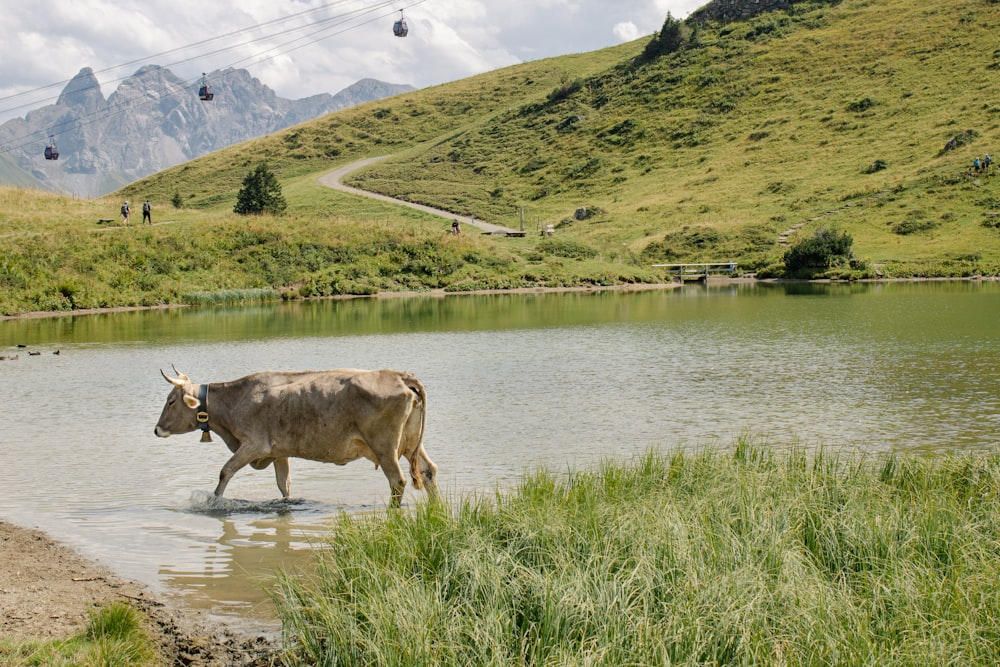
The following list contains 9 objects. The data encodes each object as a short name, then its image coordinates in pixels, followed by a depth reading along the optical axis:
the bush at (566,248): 73.94
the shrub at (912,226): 73.75
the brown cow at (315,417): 12.27
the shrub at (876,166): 90.31
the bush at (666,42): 152.12
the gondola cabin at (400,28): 73.44
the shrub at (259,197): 84.94
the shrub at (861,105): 109.61
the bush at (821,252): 68.38
